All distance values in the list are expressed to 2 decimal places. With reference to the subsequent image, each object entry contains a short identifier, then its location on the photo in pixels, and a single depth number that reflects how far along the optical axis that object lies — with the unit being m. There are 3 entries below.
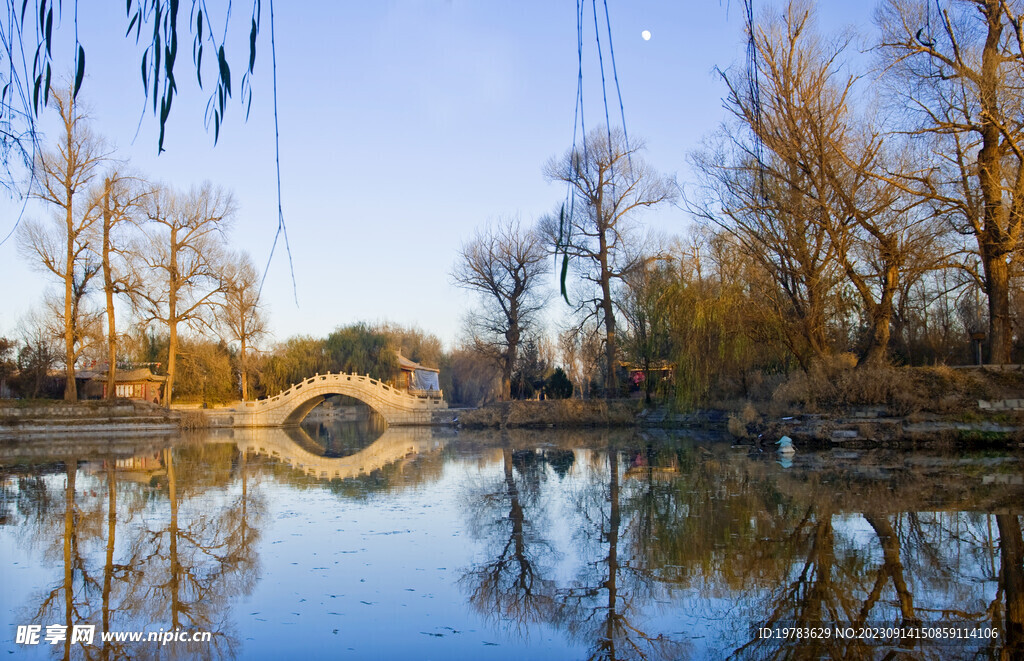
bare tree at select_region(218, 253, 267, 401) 30.52
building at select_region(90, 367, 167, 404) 34.41
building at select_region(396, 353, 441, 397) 46.75
